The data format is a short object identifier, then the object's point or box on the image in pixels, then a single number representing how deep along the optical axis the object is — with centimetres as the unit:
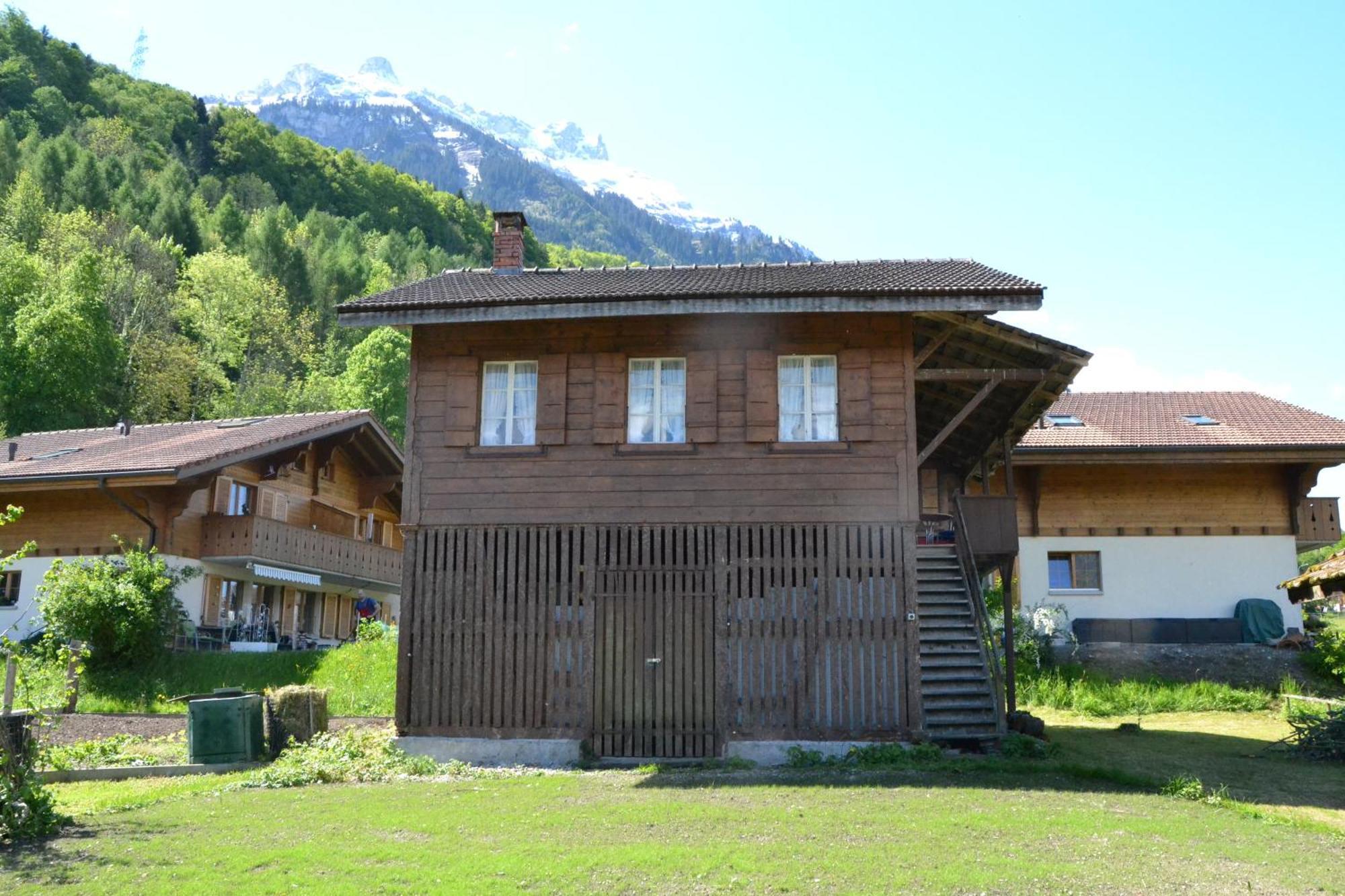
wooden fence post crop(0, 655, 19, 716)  1149
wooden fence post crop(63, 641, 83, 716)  1236
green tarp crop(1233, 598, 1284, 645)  2662
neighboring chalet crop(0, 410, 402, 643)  2888
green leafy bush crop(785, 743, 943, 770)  1538
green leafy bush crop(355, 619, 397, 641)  2830
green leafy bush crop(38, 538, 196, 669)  2517
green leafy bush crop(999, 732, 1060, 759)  1547
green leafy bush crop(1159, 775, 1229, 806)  1231
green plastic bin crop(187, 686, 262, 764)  1683
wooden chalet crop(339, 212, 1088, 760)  1642
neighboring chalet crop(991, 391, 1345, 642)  2703
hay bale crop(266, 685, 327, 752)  1739
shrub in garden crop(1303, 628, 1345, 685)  1566
